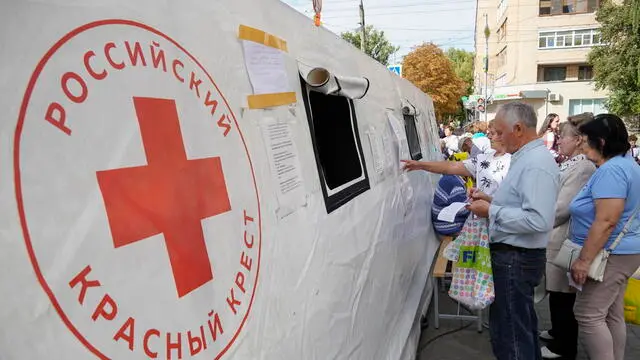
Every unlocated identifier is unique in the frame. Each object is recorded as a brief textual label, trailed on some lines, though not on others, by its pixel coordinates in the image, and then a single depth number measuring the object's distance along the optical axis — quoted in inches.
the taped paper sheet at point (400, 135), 147.2
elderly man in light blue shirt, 100.7
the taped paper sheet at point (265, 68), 62.2
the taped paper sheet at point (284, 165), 63.9
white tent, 30.4
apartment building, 1358.3
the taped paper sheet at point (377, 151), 117.3
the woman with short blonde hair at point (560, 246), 133.0
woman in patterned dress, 145.7
